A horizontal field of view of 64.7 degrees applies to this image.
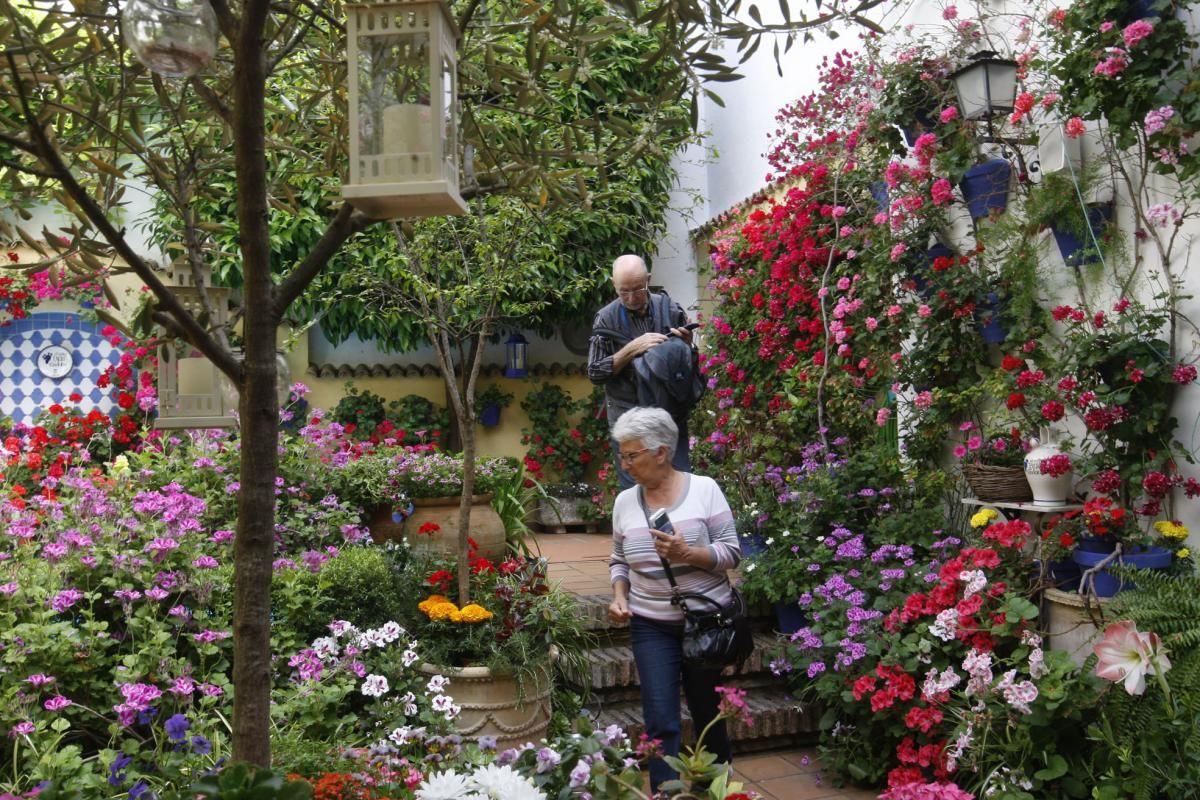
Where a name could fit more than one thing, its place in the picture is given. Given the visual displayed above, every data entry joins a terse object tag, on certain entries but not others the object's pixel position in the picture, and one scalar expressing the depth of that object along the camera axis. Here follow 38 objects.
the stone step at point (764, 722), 4.43
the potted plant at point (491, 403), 9.38
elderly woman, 3.09
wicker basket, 4.24
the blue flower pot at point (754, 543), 5.25
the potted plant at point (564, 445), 9.08
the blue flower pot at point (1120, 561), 3.51
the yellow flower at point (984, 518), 4.23
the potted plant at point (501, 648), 3.84
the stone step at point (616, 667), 4.59
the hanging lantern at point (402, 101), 1.42
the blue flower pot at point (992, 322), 4.52
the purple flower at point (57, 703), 2.59
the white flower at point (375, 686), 3.09
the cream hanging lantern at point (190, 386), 3.26
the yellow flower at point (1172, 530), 3.49
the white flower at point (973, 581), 3.59
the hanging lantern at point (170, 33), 1.33
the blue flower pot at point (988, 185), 4.46
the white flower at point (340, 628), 3.42
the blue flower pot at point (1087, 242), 3.95
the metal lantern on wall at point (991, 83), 4.34
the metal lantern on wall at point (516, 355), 9.40
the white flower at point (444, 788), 1.40
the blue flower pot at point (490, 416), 9.42
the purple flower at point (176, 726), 2.38
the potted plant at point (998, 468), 4.25
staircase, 4.46
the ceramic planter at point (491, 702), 3.82
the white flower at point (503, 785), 1.42
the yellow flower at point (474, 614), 3.92
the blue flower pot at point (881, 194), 5.59
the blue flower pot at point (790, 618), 4.79
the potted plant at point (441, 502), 5.03
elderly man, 4.33
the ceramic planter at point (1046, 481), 3.96
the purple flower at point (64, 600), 3.03
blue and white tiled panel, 8.14
